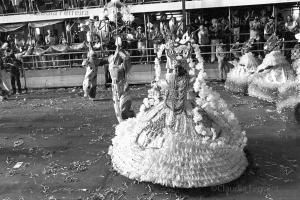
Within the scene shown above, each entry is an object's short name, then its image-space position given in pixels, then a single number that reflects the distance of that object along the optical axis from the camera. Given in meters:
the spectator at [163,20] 17.38
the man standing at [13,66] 14.58
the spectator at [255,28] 15.79
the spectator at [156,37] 16.53
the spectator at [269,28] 15.58
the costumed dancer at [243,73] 12.88
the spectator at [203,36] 16.09
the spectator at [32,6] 18.85
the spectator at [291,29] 16.16
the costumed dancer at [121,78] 9.27
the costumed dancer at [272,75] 11.47
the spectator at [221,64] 14.66
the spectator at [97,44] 16.46
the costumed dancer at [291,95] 9.87
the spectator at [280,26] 16.19
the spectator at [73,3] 18.46
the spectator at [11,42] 17.94
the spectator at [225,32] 16.45
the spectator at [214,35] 16.26
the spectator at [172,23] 16.27
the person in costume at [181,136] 6.57
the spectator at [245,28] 17.36
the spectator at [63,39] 18.29
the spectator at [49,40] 18.22
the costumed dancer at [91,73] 12.75
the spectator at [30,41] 18.66
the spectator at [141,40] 16.95
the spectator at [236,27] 16.88
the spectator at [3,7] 19.41
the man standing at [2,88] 14.35
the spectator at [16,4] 19.09
